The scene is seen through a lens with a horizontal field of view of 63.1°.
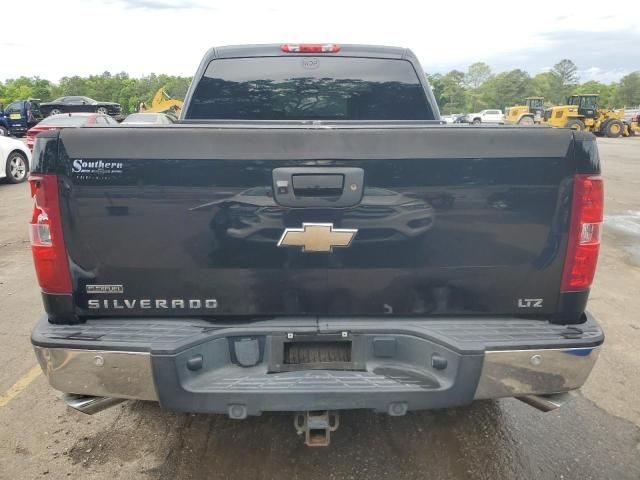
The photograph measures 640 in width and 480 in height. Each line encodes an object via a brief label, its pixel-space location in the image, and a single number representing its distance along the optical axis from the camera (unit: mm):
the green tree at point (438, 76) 115462
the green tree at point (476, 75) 132700
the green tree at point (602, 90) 106100
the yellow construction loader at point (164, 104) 27014
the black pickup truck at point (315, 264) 2195
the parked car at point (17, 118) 28641
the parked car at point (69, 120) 14219
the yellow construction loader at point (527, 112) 36469
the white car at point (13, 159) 12188
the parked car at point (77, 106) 31484
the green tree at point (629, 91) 93188
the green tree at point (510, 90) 106438
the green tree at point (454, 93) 103712
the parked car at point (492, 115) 51000
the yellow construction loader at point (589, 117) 30859
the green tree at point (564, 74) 121000
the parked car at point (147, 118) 18091
